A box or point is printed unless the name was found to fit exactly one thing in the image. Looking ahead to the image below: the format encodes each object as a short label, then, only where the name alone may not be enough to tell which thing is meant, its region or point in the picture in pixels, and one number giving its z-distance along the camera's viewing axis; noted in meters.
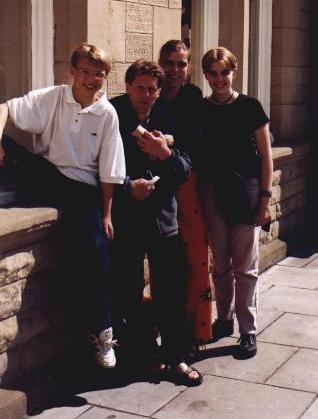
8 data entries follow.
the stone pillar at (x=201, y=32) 7.45
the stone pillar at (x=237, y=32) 8.12
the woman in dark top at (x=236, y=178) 5.52
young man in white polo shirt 4.72
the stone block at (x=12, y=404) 4.48
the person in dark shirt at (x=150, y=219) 4.99
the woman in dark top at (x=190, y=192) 5.26
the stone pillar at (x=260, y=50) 8.76
